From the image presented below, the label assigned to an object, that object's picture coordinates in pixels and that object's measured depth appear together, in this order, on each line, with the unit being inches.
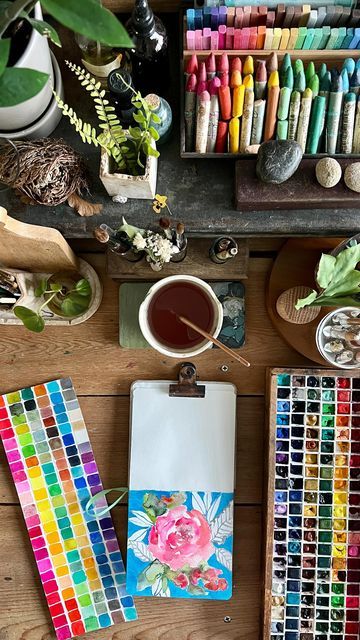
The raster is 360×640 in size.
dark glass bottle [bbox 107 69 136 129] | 32.0
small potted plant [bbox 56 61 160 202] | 32.0
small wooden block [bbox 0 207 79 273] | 32.5
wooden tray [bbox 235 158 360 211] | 35.1
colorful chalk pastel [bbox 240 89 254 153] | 35.0
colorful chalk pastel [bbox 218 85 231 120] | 34.7
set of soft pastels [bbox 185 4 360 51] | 34.3
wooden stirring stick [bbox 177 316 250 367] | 37.8
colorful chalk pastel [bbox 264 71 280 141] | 34.5
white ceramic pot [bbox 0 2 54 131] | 30.4
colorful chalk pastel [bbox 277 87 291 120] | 34.6
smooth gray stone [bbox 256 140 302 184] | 33.0
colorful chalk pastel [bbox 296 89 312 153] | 34.6
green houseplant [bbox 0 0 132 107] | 22.3
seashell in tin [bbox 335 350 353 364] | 39.0
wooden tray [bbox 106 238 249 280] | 40.9
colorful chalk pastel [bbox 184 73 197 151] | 35.1
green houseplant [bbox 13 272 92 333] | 40.1
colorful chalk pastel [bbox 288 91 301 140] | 34.9
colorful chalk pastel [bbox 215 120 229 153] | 35.8
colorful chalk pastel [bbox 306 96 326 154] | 34.9
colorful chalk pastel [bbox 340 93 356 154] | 34.7
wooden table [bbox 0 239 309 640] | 41.4
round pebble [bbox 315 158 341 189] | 34.4
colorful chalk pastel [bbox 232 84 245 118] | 34.8
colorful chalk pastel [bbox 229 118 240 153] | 35.5
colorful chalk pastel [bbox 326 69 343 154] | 34.6
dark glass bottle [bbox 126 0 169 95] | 32.4
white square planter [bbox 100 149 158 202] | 33.7
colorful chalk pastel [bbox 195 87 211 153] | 34.7
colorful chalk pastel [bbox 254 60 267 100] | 34.6
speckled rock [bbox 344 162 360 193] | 34.5
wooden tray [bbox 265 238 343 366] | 40.5
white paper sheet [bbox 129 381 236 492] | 41.3
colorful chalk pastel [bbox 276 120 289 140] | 35.5
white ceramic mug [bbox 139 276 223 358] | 38.7
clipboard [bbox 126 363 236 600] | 40.7
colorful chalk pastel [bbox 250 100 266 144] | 35.0
